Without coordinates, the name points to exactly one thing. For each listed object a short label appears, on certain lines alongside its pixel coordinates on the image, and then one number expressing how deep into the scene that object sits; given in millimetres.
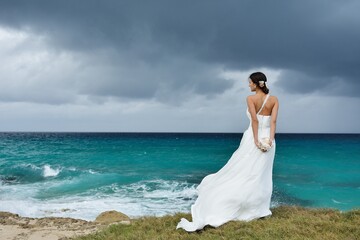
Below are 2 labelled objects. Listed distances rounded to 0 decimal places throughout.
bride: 7430
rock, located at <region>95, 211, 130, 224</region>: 11788
